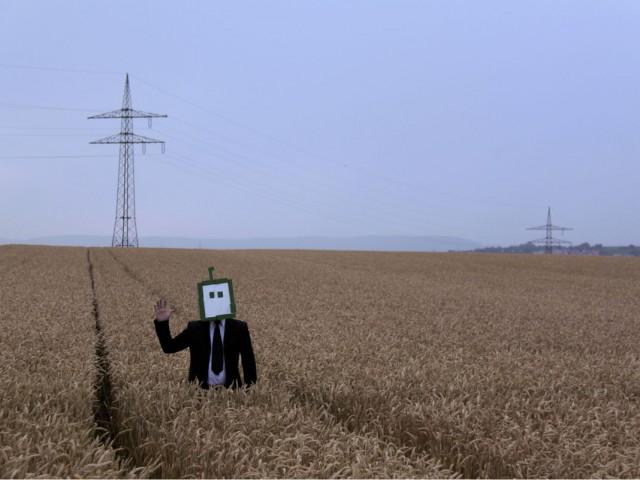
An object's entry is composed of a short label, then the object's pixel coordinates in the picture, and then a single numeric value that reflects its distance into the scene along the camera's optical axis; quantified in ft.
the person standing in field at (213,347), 18.78
